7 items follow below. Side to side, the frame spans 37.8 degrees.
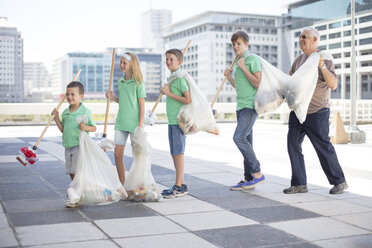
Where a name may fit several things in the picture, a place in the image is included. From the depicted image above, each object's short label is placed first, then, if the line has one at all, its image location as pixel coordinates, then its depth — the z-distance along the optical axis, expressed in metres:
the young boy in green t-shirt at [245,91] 5.97
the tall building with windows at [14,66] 127.25
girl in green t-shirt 5.59
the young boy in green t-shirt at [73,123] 5.34
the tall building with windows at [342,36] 96.50
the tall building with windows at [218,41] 154.12
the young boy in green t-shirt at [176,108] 5.75
